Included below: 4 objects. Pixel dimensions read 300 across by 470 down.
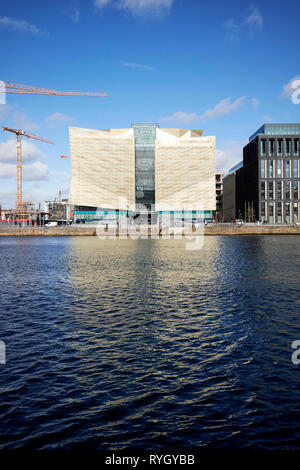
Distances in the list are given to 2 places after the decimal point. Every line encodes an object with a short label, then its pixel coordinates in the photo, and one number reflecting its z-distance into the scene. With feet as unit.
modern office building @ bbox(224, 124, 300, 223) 486.38
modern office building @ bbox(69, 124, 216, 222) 556.51
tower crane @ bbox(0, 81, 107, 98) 577.84
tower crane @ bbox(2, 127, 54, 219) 632.79
